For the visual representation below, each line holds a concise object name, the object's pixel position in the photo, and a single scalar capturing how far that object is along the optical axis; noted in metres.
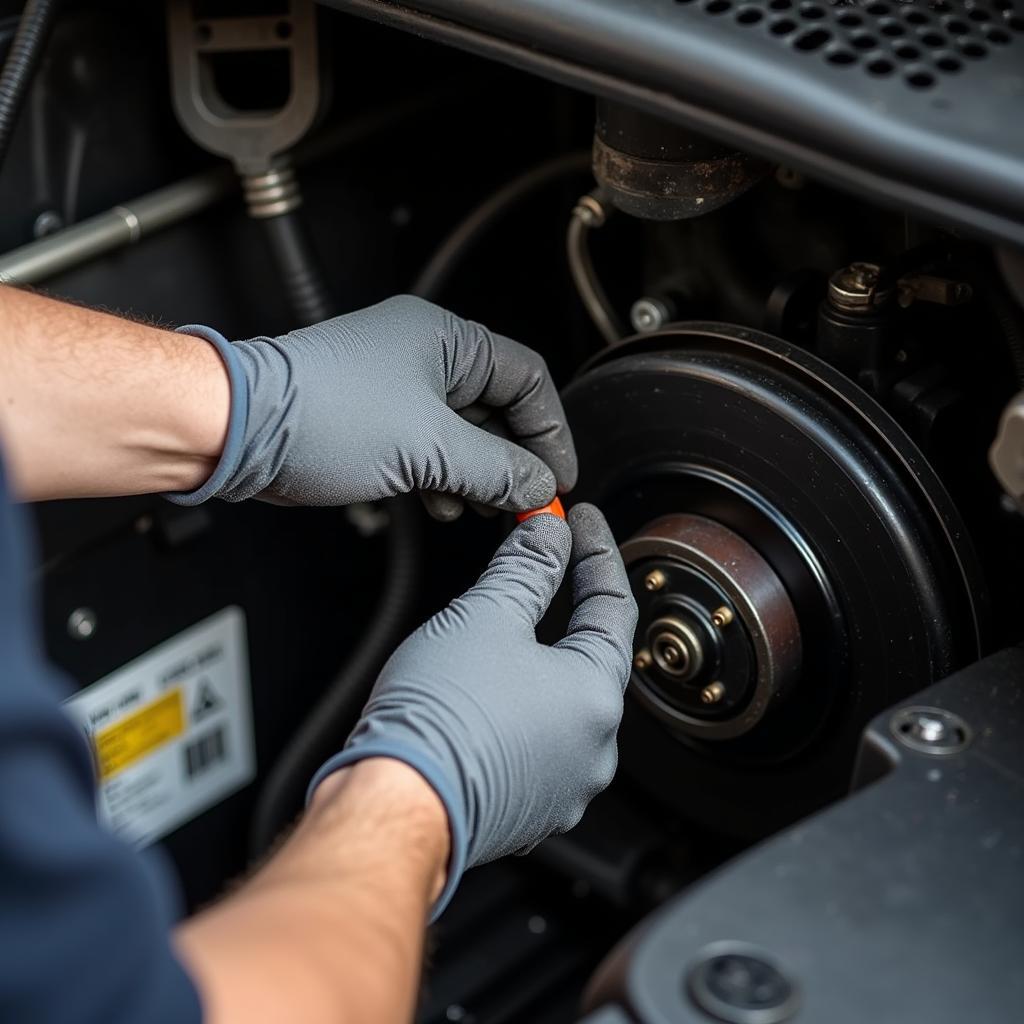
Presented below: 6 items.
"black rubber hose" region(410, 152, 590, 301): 1.19
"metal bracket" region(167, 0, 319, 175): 1.07
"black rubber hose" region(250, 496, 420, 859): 1.28
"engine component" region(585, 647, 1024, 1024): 0.54
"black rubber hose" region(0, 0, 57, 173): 0.94
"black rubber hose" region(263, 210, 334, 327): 1.11
